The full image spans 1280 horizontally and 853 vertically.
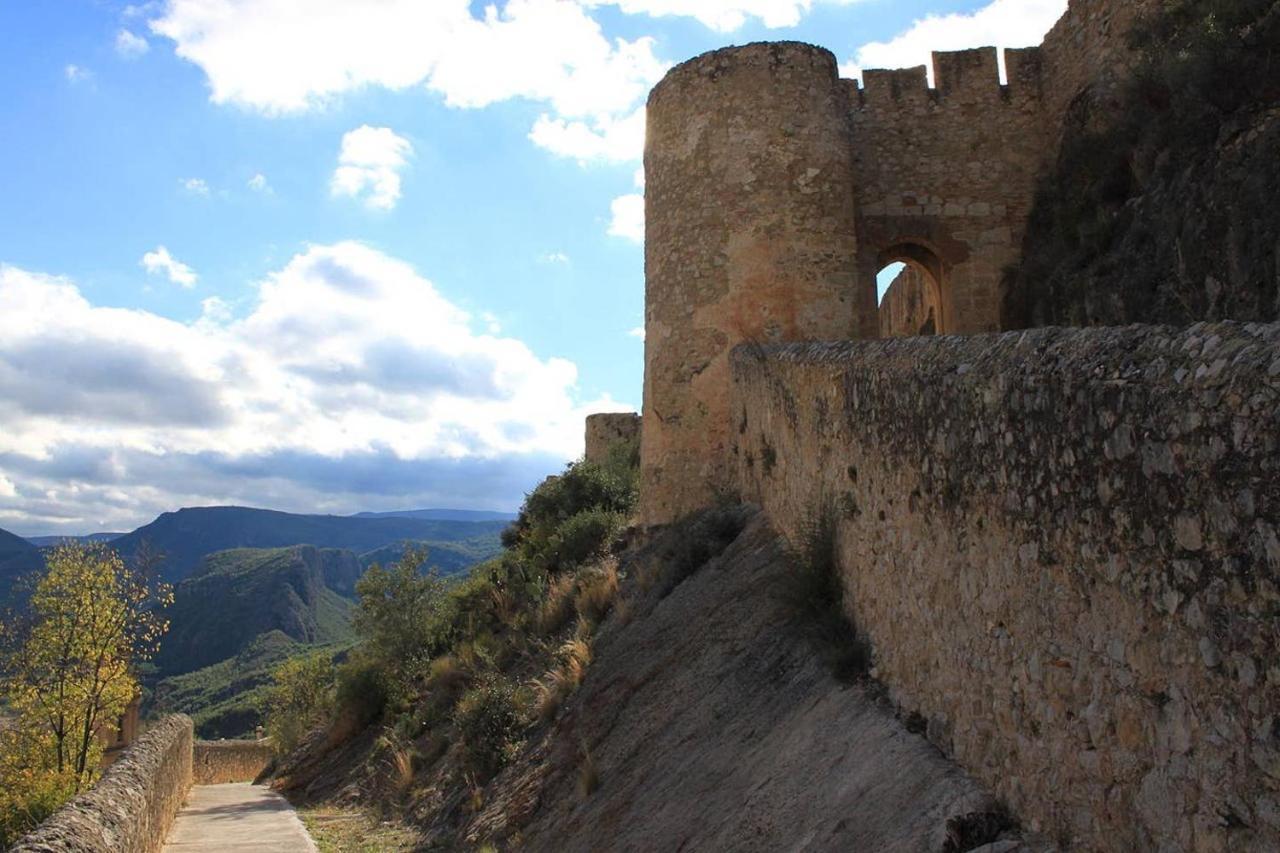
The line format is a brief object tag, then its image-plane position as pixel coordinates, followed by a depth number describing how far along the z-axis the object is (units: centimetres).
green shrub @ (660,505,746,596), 1147
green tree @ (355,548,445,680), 2078
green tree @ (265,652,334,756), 2839
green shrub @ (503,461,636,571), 2078
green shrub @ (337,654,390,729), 2014
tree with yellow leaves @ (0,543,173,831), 2489
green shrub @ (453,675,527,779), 1143
